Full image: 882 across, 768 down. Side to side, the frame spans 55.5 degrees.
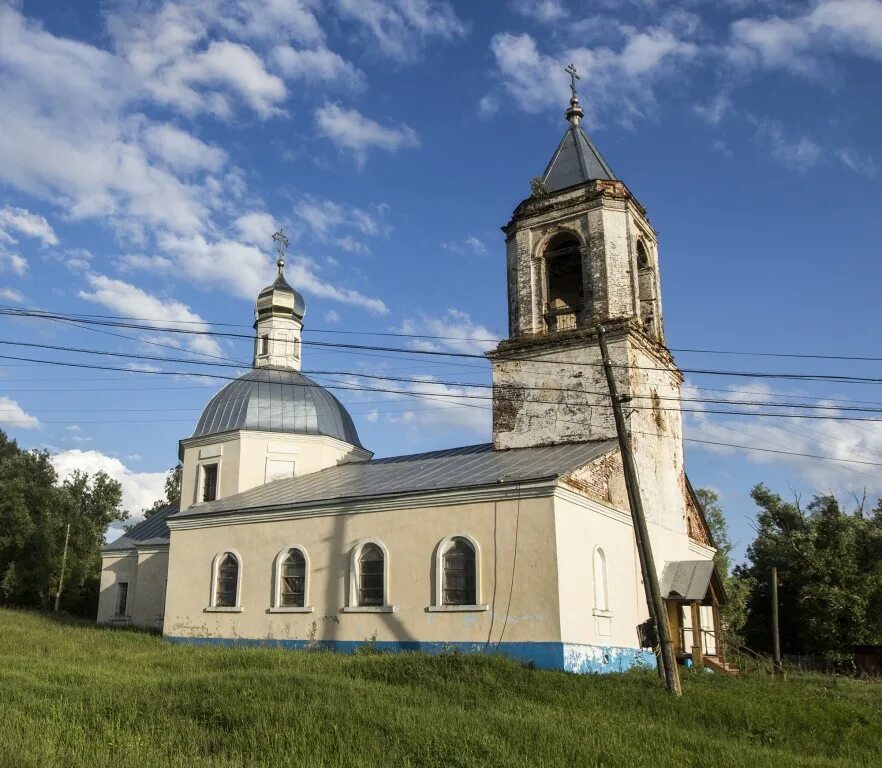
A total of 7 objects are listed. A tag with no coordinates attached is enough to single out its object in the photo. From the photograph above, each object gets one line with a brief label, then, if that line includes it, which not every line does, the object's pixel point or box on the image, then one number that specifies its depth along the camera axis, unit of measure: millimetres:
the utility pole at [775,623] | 23500
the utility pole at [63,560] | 38897
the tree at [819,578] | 31453
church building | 17250
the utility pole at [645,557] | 13188
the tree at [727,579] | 32875
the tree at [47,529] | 40125
